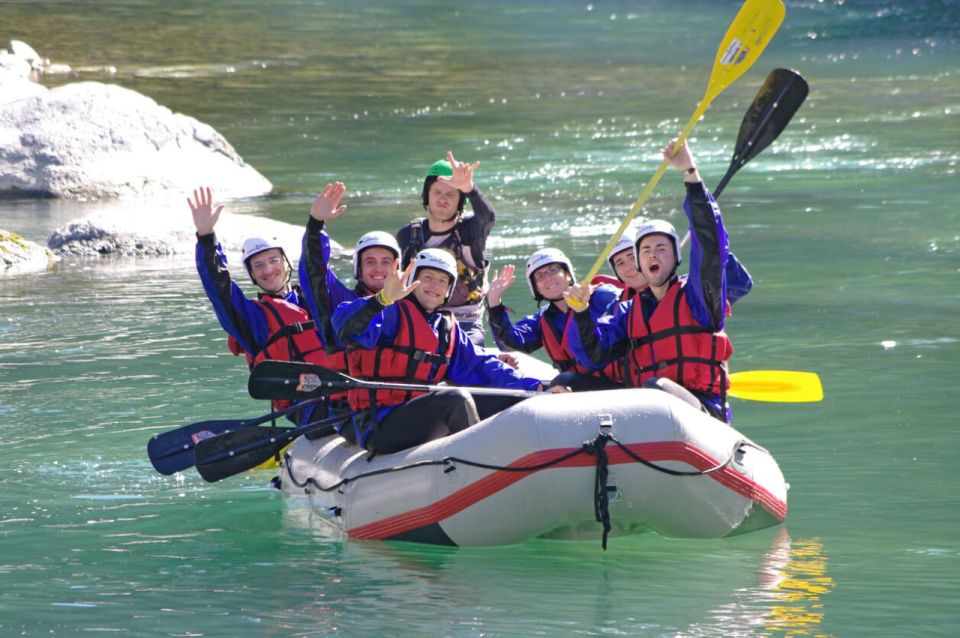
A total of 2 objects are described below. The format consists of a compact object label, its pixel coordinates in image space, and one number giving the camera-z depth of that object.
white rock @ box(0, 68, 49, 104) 41.03
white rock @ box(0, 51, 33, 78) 65.12
